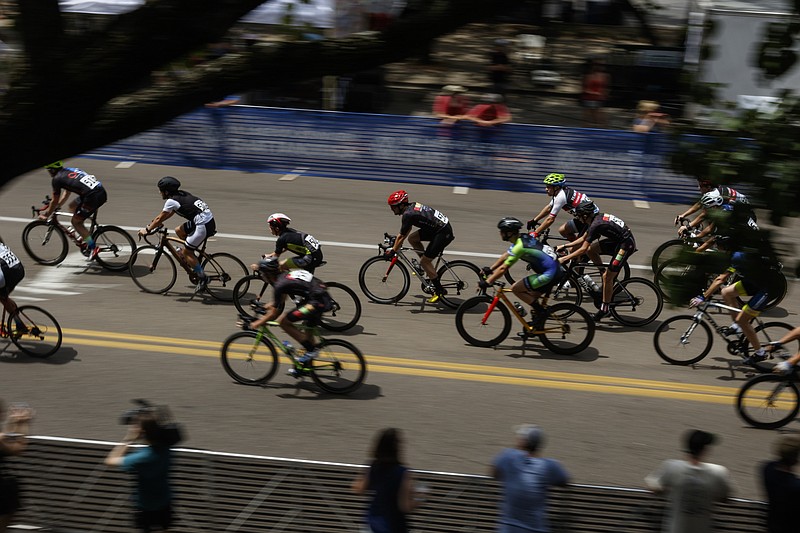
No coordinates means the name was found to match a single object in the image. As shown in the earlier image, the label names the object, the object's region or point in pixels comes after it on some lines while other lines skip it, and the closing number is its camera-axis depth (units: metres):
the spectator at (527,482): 6.48
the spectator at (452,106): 19.53
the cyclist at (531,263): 12.13
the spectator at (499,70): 23.08
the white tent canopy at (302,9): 18.59
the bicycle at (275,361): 10.85
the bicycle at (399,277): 13.94
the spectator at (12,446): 6.68
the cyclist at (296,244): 12.49
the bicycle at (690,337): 12.02
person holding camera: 6.74
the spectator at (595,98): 22.50
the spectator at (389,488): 6.36
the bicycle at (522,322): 12.30
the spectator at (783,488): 6.57
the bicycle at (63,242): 14.77
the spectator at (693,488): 6.72
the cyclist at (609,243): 13.25
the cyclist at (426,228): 13.49
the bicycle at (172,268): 13.88
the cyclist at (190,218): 13.59
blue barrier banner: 19.17
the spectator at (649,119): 19.36
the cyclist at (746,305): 11.59
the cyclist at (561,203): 14.61
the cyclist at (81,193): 14.43
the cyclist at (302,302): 10.55
